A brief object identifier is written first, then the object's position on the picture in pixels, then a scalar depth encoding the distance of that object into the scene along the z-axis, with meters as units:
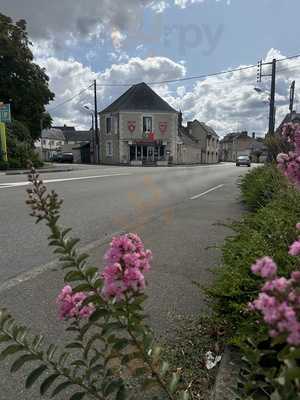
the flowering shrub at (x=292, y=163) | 1.35
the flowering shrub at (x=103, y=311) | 1.19
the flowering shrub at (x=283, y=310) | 0.78
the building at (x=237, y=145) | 113.18
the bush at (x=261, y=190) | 6.97
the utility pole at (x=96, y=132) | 48.89
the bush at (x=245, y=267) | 2.39
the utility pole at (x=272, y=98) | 23.59
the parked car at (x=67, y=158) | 53.91
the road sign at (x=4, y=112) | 26.22
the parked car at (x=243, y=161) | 51.09
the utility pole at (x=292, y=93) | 29.41
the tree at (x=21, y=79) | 32.41
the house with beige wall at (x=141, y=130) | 48.50
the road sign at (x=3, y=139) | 25.94
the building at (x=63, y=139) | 67.39
